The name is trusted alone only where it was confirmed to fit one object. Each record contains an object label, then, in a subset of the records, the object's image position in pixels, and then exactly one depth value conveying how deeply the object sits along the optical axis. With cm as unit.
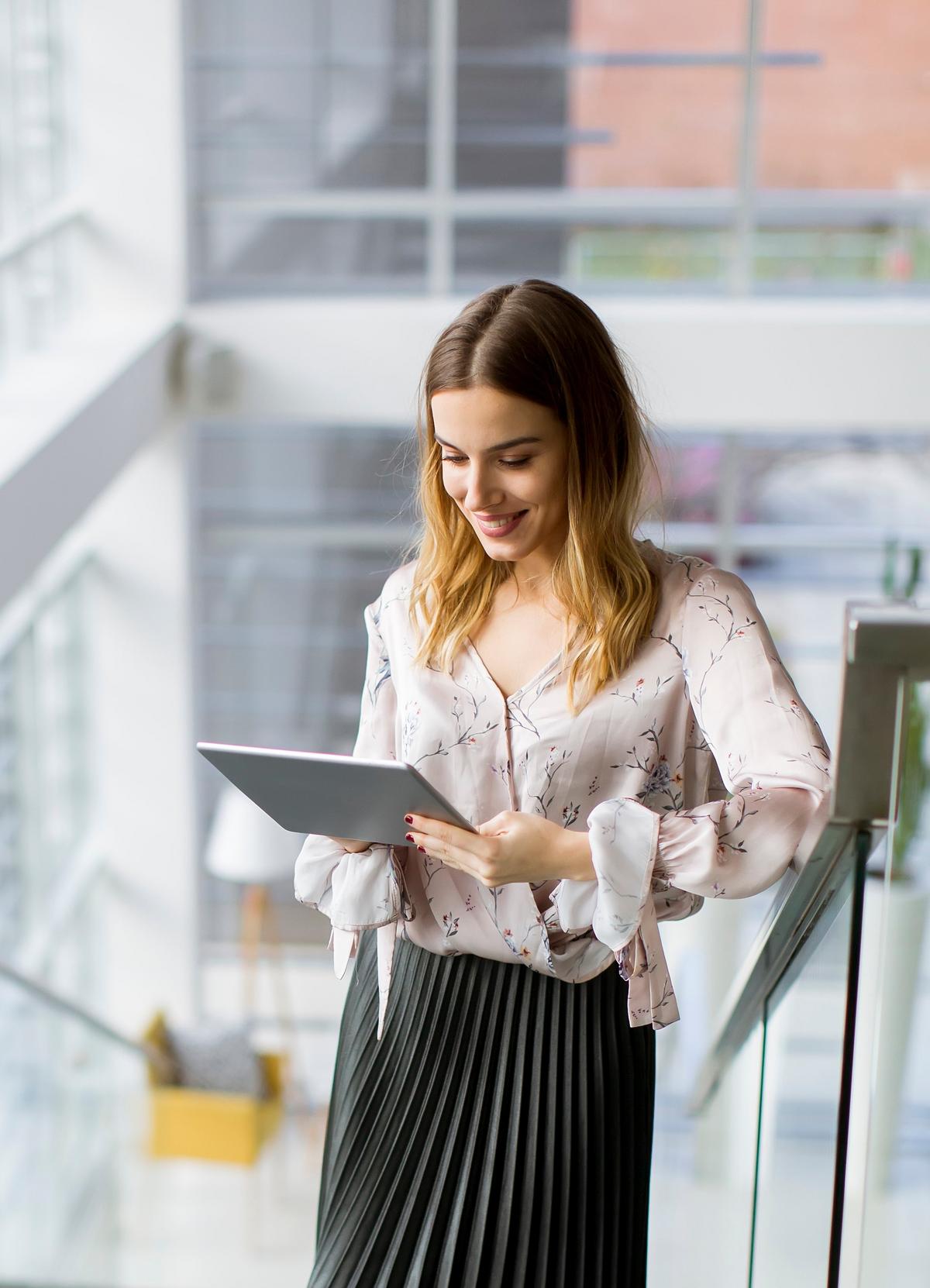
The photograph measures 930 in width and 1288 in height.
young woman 154
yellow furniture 634
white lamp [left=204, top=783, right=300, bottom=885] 623
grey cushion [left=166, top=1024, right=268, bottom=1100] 646
